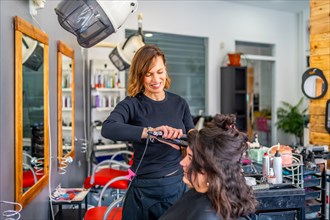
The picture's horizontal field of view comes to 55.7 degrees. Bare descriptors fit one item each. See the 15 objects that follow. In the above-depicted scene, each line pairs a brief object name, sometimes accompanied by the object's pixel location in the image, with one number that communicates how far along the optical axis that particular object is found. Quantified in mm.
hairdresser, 1348
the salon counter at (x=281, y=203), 1683
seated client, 961
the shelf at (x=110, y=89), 4025
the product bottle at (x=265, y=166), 1870
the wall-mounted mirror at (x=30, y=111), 1589
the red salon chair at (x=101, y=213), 1968
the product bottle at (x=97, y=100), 4039
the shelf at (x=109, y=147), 3975
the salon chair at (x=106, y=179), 2789
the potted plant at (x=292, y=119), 5668
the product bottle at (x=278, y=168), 1833
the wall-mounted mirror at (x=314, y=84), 2996
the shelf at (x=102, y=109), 4052
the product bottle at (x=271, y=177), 1798
